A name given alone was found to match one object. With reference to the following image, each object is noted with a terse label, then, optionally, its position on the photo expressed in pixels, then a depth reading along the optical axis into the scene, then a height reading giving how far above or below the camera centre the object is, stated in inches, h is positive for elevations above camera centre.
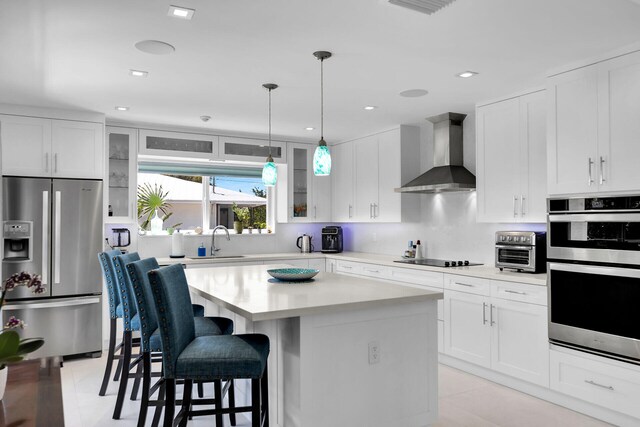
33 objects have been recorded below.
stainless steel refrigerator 168.7 -12.1
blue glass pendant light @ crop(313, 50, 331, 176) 123.5 +16.9
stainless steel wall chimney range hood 180.9 +24.7
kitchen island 90.6 -26.4
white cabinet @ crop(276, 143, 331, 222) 244.2 +16.7
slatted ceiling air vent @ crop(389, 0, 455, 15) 90.1 +42.0
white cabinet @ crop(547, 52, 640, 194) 116.0 +24.5
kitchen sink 217.9 -16.0
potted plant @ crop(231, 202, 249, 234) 247.3 +4.5
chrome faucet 226.5 -7.5
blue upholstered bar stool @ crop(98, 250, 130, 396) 135.4 -22.6
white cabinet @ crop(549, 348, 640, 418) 114.7 -40.9
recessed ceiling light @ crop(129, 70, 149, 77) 135.0 +43.3
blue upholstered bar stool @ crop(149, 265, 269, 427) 81.5 -23.2
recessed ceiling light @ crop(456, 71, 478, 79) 136.6 +43.2
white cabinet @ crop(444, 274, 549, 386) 136.7 -32.9
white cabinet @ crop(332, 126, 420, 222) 210.4 +22.3
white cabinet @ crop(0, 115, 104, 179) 171.6 +28.6
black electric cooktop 177.5 -16.0
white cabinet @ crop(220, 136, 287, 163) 227.1 +36.3
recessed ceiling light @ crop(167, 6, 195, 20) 94.7 +42.9
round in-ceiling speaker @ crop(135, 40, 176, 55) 113.5 +43.2
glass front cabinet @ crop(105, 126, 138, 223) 201.6 +21.6
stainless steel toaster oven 146.3 -9.2
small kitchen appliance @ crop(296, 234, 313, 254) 249.0 -11.5
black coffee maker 246.5 -8.8
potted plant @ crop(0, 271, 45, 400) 46.8 -12.3
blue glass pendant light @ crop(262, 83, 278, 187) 147.6 +16.4
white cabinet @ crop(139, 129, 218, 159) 209.8 +36.1
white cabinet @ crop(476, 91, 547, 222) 149.9 +20.8
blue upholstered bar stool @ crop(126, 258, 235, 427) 89.6 -24.2
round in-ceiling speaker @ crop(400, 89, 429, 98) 156.2 +43.5
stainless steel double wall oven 114.5 -13.7
